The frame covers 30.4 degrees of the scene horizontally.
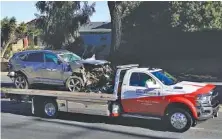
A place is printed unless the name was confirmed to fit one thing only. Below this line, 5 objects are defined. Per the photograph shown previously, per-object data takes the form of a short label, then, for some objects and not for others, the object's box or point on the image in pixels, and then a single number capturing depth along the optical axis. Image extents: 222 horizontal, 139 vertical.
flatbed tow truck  10.98
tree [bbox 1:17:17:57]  36.28
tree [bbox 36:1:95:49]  36.06
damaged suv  13.31
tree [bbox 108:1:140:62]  22.59
